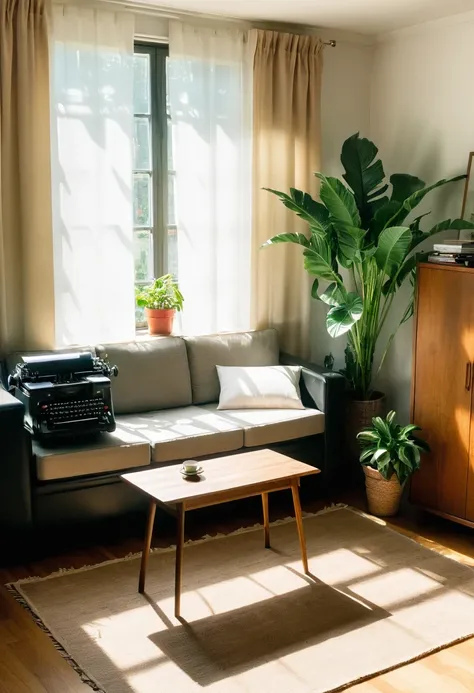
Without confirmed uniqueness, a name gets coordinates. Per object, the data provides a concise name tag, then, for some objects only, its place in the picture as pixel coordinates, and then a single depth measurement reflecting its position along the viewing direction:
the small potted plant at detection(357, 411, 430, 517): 4.21
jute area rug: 2.90
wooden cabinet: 4.04
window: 4.70
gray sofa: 3.70
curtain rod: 4.30
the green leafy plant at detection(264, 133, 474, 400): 4.43
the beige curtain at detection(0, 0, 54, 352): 4.06
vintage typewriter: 3.79
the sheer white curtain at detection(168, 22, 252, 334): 4.68
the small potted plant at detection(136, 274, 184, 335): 4.77
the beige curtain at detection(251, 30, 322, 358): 4.86
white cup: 3.41
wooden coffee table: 3.21
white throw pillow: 4.60
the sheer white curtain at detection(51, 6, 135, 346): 4.30
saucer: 3.42
